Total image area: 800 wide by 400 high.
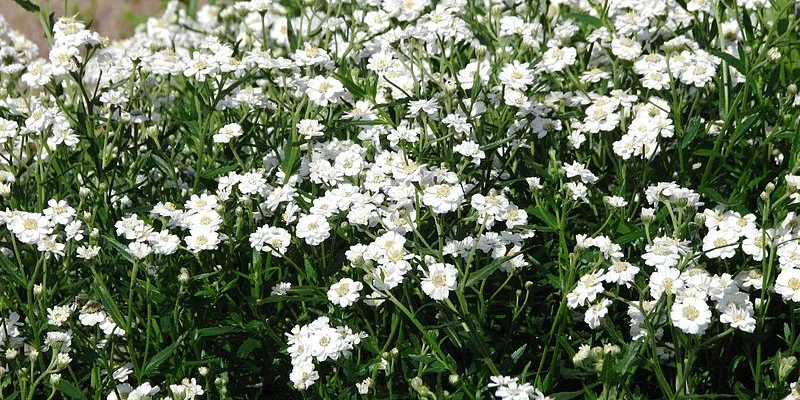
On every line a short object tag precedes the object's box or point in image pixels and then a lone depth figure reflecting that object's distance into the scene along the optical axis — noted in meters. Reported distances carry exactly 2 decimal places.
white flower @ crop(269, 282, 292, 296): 2.90
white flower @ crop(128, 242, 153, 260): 2.78
